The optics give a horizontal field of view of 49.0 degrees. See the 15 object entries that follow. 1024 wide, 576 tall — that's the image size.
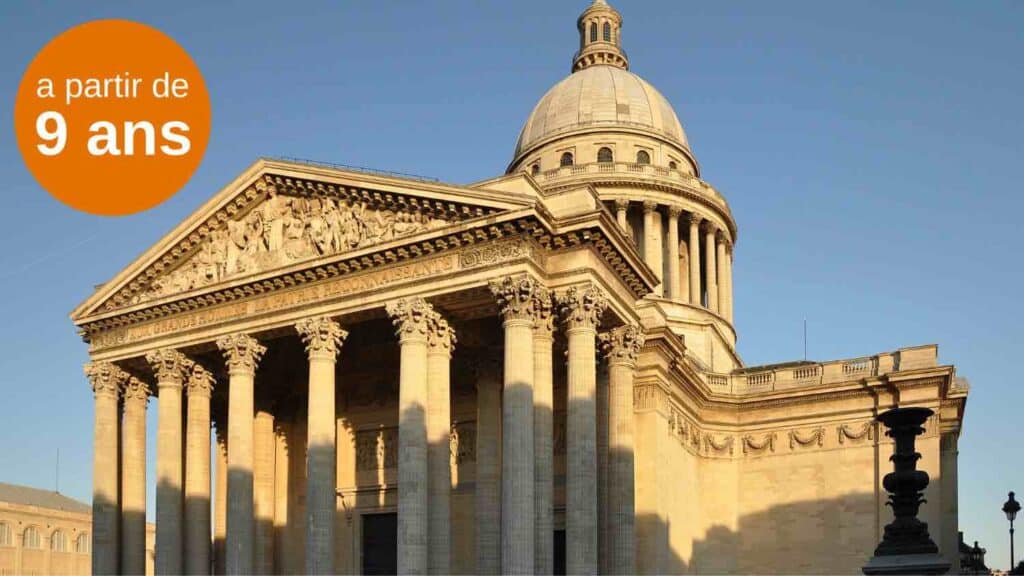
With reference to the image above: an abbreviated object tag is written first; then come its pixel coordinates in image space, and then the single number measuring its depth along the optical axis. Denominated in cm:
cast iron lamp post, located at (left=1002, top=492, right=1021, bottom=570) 3719
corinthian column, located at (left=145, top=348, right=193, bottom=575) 4147
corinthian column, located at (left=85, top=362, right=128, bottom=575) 4278
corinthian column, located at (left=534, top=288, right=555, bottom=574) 3394
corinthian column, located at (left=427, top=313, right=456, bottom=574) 3616
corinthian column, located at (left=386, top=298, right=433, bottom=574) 3466
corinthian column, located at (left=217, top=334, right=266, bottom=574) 3884
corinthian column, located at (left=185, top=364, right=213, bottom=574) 4112
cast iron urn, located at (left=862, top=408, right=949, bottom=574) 2105
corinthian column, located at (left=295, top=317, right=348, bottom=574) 3656
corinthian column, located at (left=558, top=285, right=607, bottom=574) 3412
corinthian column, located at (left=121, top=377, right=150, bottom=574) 4281
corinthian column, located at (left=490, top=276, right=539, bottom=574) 3300
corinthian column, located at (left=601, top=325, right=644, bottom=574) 3719
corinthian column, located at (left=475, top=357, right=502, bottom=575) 3781
